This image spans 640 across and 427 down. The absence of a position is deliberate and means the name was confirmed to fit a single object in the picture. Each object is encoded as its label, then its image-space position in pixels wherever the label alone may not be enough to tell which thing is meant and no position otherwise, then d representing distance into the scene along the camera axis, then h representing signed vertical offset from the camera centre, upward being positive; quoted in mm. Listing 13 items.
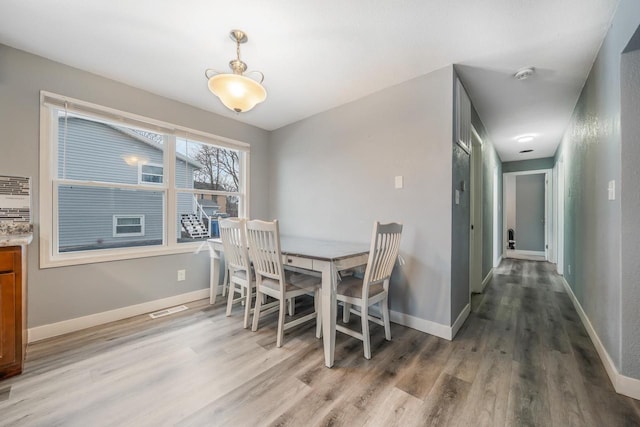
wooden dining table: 1754 -363
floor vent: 2545 -1010
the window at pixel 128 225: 2551 -124
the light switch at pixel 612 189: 1603 +159
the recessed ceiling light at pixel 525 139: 4012 +1204
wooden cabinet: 1543 -607
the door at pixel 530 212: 6221 +49
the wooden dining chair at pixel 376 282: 1832 -543
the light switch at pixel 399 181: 2430 +308
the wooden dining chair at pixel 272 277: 1968 -519
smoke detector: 2143 +1205
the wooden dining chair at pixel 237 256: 2291 -406
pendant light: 1684 +854
